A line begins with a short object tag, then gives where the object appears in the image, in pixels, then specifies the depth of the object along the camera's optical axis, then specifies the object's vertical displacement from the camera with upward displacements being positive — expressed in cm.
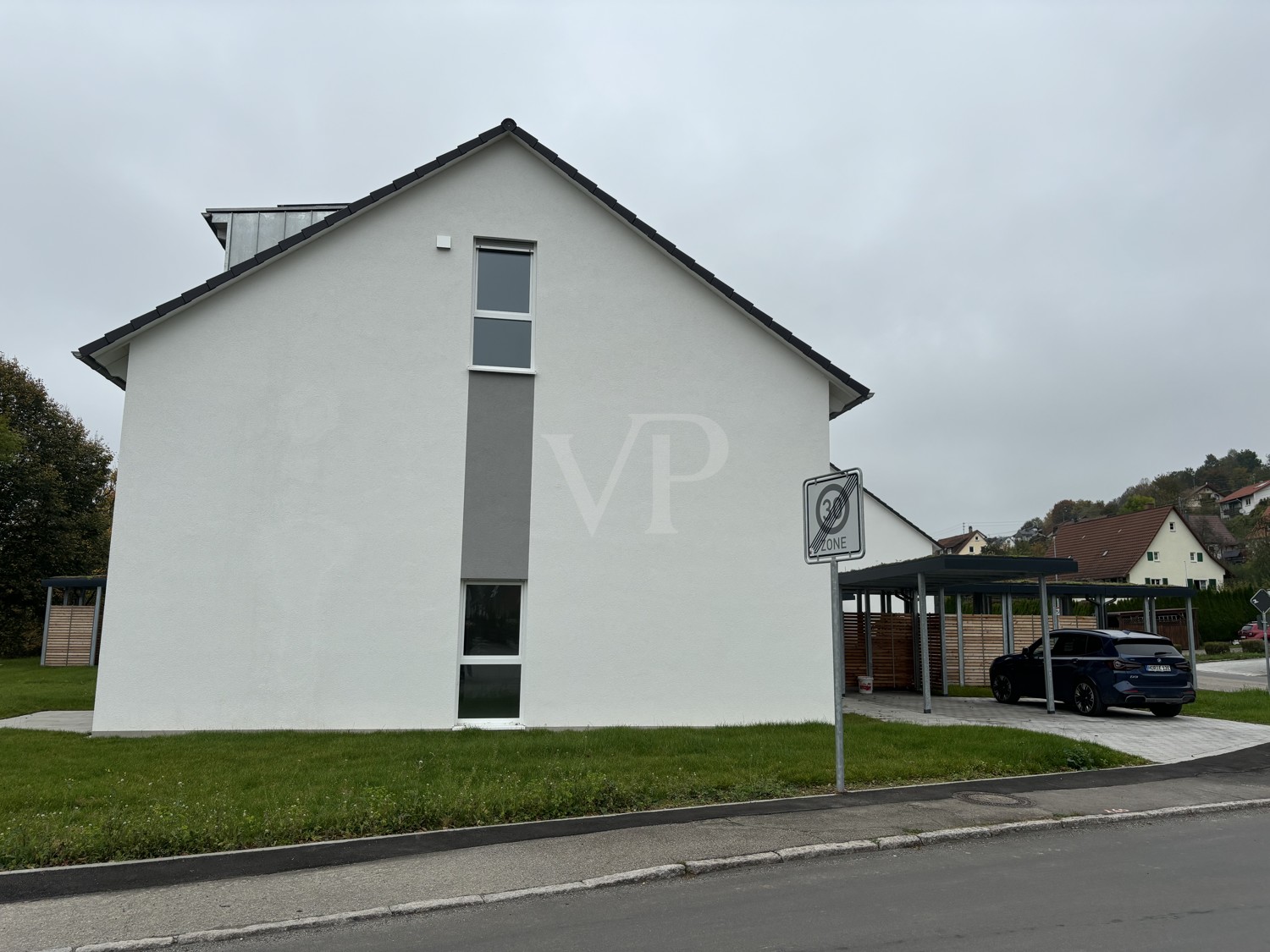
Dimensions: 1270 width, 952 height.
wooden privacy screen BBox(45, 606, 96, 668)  2952 -103
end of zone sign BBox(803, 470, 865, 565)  818 +90
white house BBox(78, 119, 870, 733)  1226 +188
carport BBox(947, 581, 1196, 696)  2089 +61
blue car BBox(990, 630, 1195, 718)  1588 -99
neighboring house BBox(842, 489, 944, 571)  3075 +268
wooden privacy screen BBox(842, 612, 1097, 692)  2306 -88
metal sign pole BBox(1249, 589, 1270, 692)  2369 +45
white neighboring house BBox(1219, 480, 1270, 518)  12362 +1639
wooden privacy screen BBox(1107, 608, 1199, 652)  3503 -24
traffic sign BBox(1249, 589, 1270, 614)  2370 +45
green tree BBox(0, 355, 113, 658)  3834 +450
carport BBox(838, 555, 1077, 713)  1642 +78
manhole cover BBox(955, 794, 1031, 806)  830 -171
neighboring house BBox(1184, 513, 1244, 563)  8662 +774
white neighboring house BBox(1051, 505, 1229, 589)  6166 +451
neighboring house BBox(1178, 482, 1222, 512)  10850 +1517
